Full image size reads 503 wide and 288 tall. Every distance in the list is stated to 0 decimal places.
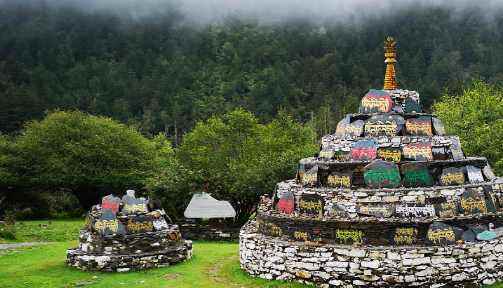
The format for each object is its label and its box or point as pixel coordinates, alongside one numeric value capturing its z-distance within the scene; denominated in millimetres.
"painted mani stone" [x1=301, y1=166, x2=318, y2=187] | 14578
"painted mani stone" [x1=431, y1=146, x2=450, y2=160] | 14289
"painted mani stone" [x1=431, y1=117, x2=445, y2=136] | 15156
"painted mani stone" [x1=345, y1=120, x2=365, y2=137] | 15086
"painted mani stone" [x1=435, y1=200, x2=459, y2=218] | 13109
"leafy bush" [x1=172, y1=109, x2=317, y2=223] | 26188
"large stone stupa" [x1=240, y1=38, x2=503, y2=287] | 12570
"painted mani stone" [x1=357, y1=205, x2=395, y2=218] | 13078
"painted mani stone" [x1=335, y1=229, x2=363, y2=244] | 12977
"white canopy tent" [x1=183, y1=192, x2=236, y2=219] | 25516
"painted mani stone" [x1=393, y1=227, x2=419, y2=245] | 12766
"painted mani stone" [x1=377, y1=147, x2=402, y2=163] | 14070
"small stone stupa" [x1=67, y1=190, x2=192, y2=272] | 16141
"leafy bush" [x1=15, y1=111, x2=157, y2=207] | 34500
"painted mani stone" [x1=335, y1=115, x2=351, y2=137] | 15598
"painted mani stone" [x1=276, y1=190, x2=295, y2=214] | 14562
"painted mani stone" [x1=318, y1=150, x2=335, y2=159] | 15089
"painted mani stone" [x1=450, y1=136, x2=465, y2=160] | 14562
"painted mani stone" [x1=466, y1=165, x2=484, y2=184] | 14172
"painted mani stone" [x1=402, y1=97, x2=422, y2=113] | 15742
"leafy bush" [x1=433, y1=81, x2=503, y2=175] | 27469
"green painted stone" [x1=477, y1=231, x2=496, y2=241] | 13023
